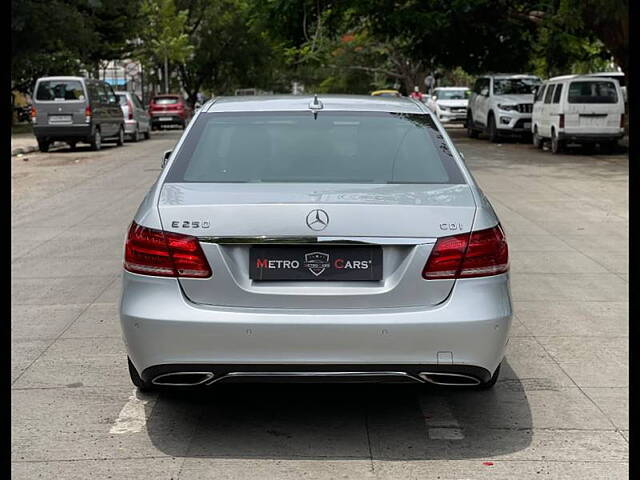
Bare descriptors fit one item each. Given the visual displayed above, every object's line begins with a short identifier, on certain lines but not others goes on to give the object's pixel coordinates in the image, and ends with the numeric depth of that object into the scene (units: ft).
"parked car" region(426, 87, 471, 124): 148.25
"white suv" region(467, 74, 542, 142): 100.53
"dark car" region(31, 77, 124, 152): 92.38
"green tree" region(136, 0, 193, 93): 186.19
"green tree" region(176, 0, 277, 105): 232.94
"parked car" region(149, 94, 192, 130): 145.38
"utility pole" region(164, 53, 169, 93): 212.43
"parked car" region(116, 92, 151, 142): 110.22
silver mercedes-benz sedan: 14.83
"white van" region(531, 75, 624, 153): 82.02
